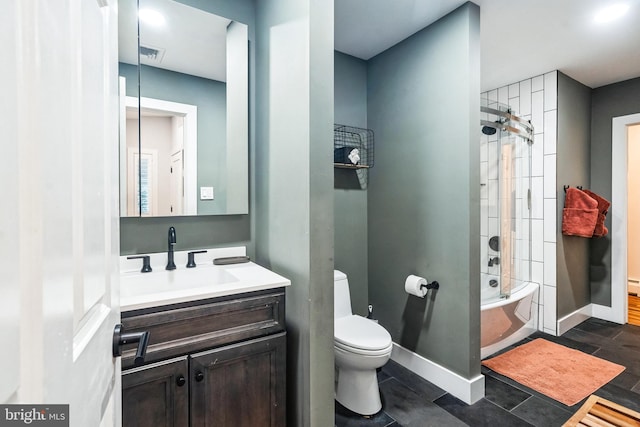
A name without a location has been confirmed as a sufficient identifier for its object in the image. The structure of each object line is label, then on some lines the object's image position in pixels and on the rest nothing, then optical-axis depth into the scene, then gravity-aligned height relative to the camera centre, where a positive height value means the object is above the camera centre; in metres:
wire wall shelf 2.44 +0.51
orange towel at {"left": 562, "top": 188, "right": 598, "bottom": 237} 2.98 -0.06
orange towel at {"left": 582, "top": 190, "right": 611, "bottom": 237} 3.16 -0.05
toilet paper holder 2.20 -0.54
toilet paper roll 2.23 -0.55
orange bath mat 2.13 -1.22
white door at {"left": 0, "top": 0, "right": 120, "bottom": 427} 0.32 +0.00
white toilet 1.79 -0.88
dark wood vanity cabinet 1.15 -0.62
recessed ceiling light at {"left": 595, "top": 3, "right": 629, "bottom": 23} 2.04 +1.30
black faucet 1.66 -0.22
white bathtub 2.52 -0.94
